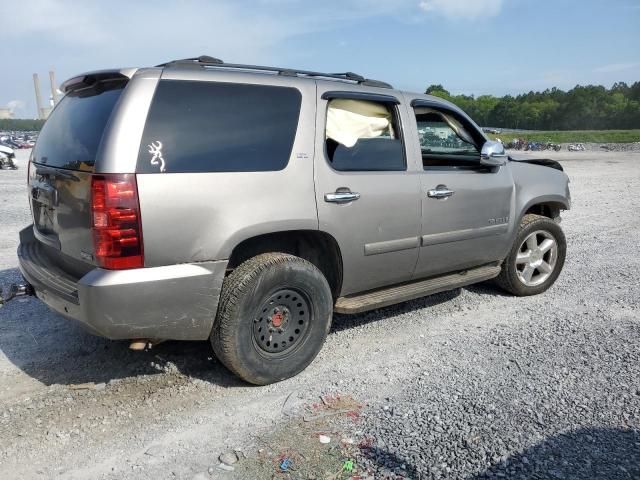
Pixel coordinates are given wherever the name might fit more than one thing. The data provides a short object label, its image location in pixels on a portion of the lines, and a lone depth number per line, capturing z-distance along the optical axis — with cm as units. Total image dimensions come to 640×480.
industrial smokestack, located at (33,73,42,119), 11538
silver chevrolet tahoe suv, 286
